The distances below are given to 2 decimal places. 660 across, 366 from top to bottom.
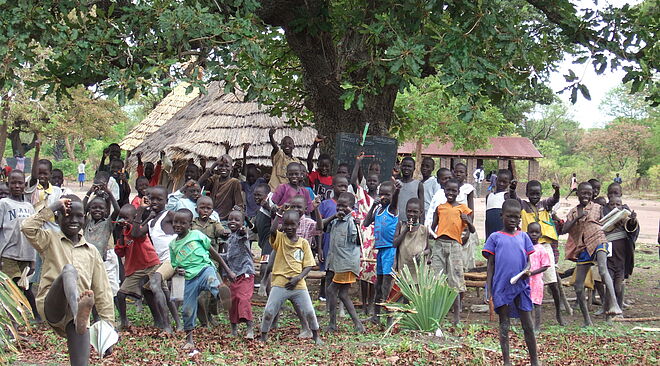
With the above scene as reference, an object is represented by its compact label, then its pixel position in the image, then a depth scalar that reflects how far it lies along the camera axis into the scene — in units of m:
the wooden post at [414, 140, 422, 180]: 32.28
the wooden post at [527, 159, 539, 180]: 42.25
